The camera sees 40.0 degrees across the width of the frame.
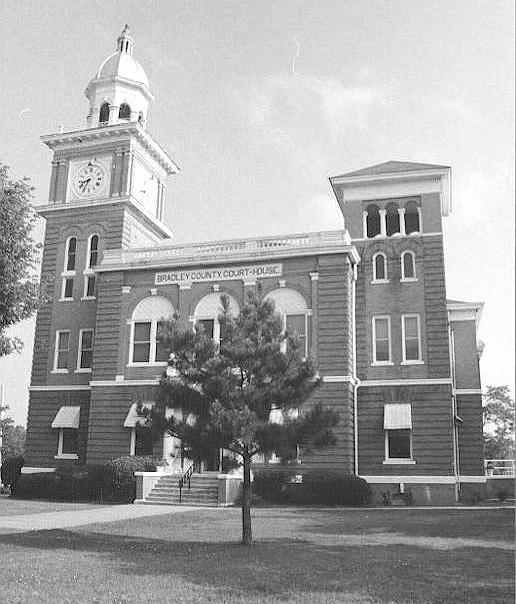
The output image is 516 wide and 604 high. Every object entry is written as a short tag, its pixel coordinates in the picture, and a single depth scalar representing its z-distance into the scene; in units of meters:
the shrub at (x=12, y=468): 37.22
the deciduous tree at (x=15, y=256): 17.52
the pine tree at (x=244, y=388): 15.87
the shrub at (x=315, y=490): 28.47
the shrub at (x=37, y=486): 31.34
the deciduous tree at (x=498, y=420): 59.03
